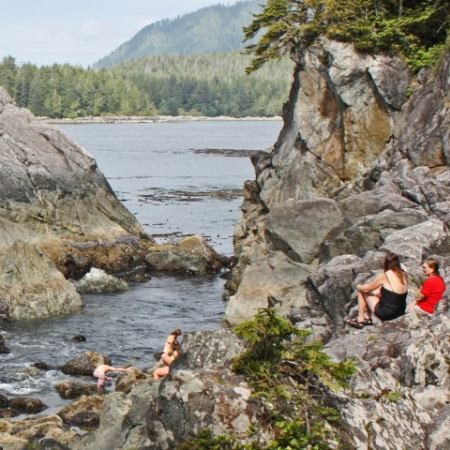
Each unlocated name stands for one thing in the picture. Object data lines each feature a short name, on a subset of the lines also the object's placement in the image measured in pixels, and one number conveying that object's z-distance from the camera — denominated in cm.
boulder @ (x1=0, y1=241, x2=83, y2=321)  3241
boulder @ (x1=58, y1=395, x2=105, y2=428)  2109
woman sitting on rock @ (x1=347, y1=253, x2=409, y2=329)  1553
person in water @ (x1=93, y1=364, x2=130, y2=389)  2428
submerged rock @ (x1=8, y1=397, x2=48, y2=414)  2267
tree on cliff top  3588
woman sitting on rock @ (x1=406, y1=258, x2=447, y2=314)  1560
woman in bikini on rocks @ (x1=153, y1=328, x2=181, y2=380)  1949
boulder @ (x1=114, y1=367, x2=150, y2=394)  2330
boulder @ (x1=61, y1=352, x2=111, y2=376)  2608
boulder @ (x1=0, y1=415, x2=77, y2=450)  1802
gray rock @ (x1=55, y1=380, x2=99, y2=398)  2394
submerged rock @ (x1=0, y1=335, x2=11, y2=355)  2800
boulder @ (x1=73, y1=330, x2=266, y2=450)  1066
